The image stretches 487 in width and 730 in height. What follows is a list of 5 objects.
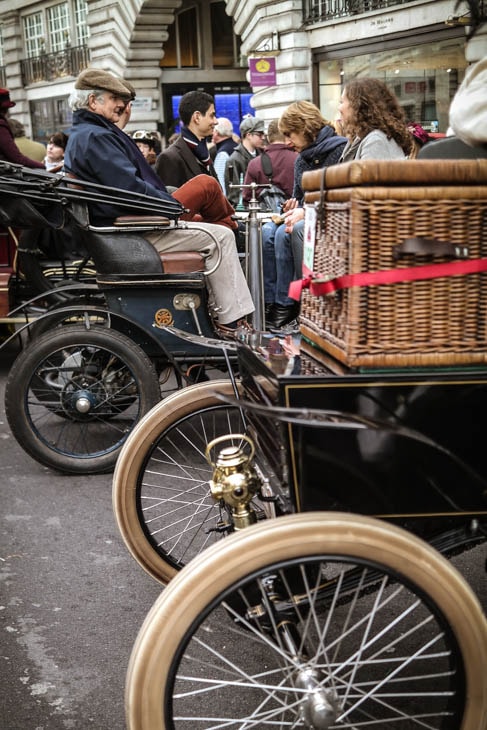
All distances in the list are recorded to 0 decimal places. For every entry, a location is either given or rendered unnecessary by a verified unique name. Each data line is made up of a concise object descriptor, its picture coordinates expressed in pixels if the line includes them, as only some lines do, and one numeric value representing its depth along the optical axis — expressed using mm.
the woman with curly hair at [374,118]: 4660
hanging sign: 17797
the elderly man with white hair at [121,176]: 4863
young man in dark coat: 6840
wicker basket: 2066
